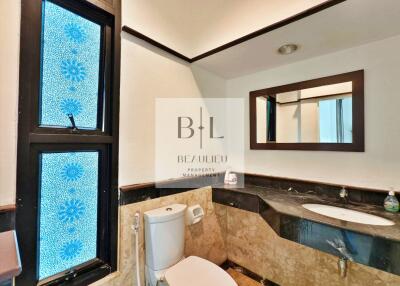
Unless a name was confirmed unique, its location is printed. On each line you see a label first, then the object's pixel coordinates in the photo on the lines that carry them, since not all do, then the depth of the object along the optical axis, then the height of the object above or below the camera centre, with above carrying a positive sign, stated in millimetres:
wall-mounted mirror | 1473 +279
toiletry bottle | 1248 -363
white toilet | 1257 -797
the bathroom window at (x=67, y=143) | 979 +9
